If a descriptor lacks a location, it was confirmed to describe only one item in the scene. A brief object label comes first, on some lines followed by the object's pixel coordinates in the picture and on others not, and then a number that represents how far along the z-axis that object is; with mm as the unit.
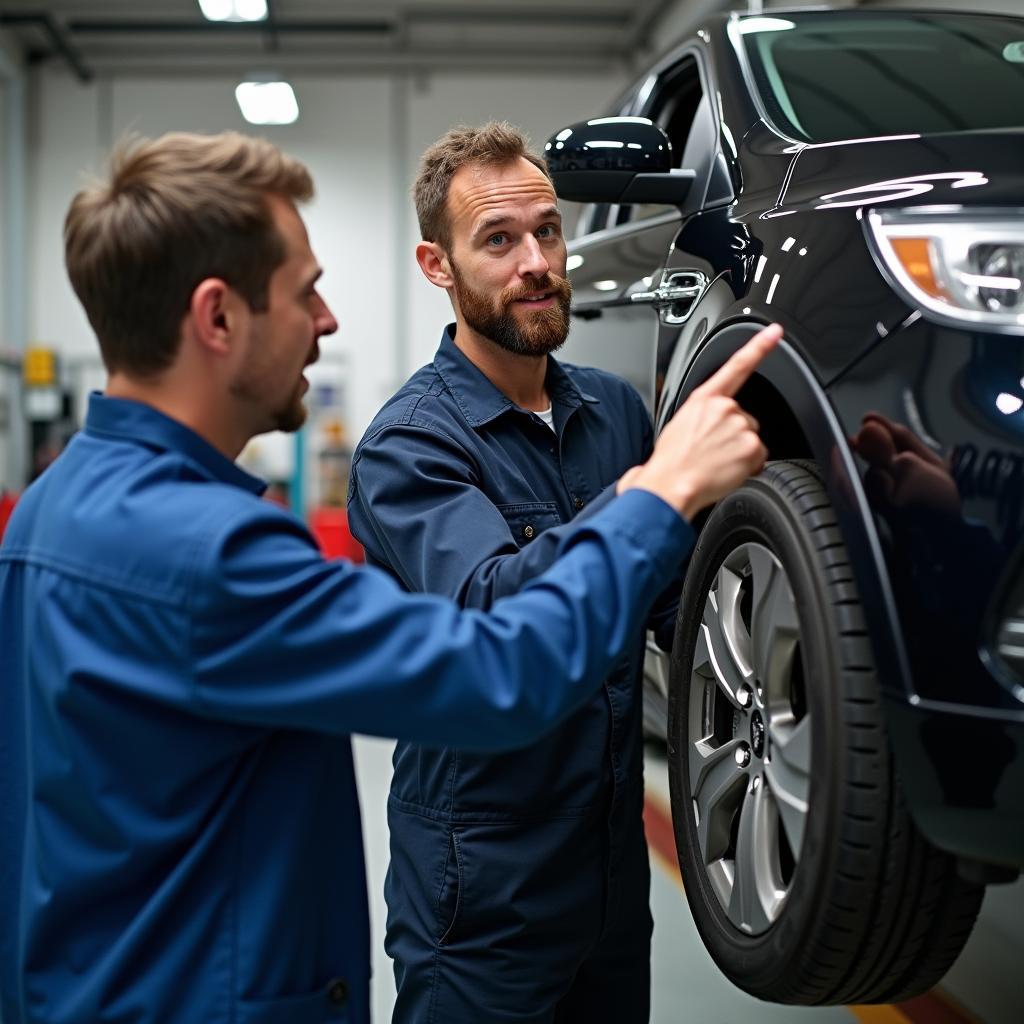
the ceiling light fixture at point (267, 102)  9711
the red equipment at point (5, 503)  7638
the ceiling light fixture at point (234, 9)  8328
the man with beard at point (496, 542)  1596
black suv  1183
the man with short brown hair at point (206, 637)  1001
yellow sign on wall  10086
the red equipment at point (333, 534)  8539
